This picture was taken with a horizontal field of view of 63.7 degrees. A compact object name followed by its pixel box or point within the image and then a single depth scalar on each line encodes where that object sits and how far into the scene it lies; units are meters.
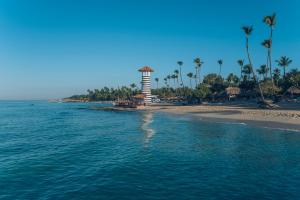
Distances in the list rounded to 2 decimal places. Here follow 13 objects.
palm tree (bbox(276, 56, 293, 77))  82.22
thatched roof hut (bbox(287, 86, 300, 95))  63.58
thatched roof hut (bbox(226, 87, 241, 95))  79.94
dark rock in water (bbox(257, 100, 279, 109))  53.24
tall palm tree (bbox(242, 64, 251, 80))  89.70
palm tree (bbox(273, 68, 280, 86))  80.59
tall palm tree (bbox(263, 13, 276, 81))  59.66
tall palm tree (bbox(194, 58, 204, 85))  109.00
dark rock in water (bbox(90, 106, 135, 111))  80.03
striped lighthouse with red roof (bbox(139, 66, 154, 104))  86.56
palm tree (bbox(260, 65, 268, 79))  84.81
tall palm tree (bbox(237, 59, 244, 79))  98.12
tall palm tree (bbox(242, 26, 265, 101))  60.43
